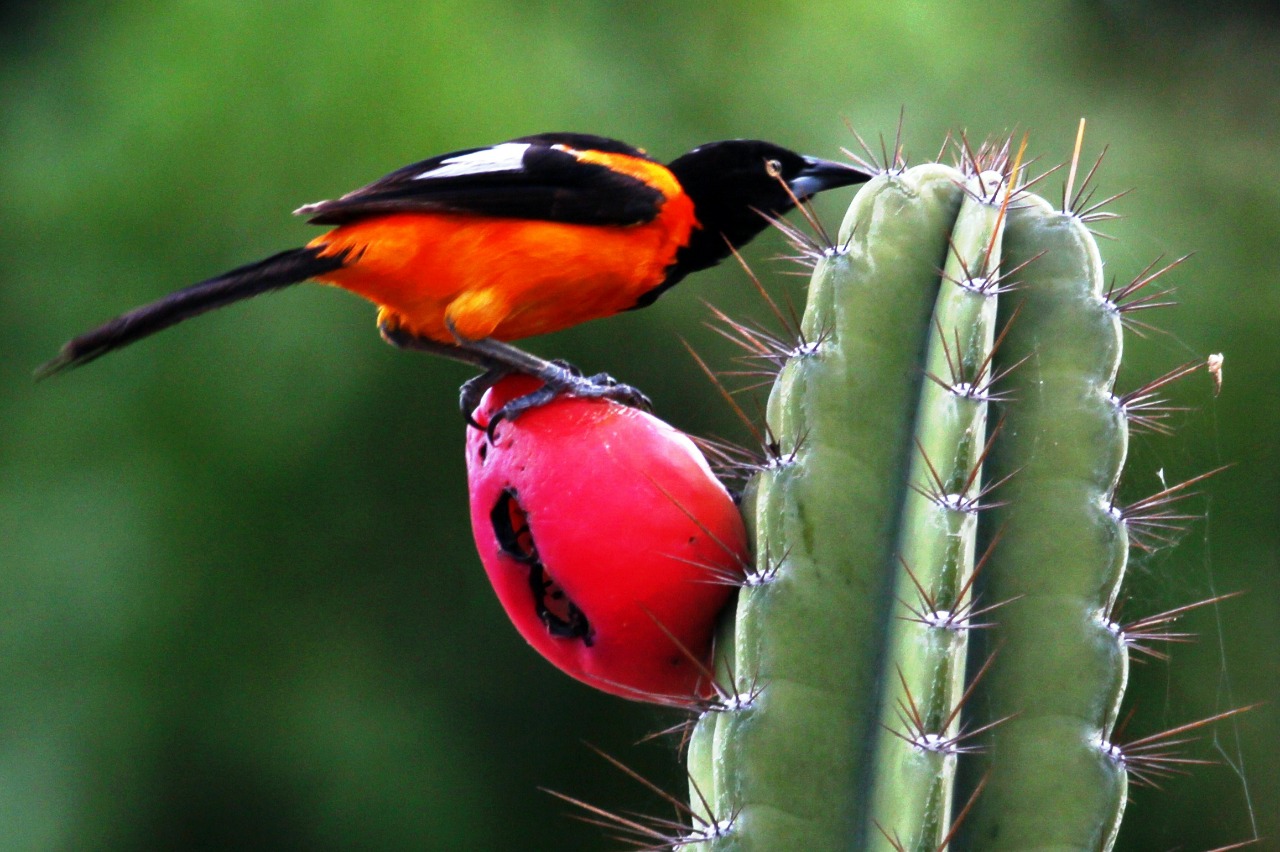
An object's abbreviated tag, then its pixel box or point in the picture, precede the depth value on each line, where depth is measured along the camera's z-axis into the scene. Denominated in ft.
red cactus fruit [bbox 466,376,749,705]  14.17
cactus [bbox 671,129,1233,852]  14.06
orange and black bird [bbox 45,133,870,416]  14.52
